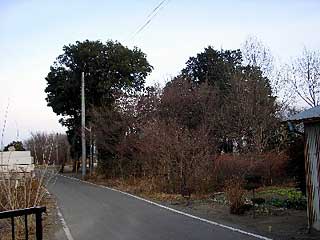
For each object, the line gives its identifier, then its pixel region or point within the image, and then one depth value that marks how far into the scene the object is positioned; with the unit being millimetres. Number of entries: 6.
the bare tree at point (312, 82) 25397
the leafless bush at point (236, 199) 10793
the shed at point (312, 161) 7903
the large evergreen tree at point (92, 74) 29407
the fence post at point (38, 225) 3954
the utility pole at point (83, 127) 27977
